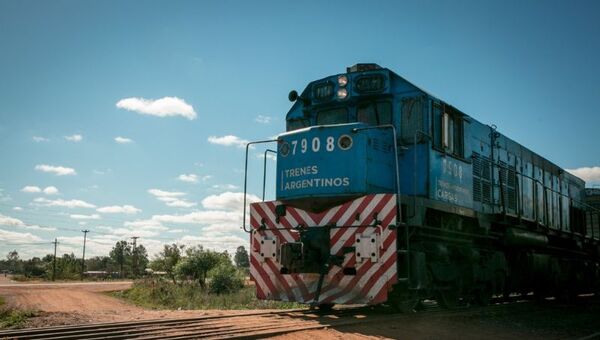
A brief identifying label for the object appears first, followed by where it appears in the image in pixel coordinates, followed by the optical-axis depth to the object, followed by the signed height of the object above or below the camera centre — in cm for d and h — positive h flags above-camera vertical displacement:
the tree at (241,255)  8700 -209
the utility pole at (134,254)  7343 -191
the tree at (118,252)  9233 -243
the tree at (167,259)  3409 -119
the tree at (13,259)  13590 -581
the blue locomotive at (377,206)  766 +66
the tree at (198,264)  2780 -117
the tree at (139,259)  7364 -289
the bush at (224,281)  2323 -169
